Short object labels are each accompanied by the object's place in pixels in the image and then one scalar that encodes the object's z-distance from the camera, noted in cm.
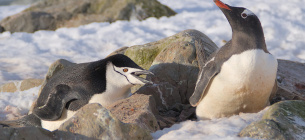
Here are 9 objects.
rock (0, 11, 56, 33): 1916
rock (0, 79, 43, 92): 1116
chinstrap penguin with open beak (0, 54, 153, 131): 730
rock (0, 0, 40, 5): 2959
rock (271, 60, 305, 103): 827
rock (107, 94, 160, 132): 614
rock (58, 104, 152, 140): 523
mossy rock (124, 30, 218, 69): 958
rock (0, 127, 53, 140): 493
